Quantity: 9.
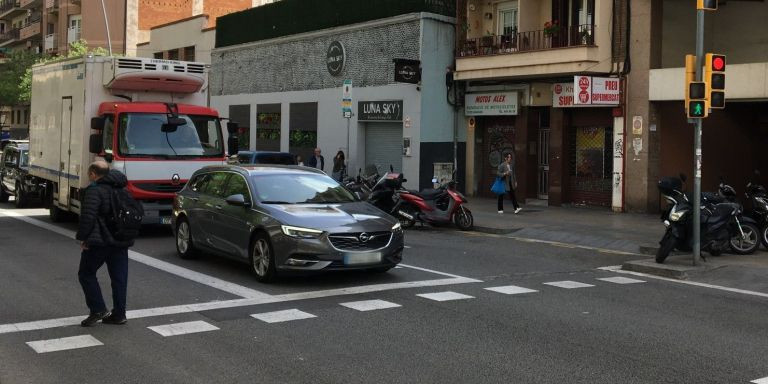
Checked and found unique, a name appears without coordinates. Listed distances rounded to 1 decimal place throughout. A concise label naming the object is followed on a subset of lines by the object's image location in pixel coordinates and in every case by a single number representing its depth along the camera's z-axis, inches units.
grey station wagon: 370.9
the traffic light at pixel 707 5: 450.0
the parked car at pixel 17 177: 801.5
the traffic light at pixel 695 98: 455.5
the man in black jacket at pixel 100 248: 284.2
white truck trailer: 571.8
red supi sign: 772.0
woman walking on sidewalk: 764.6
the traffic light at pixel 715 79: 456.1
